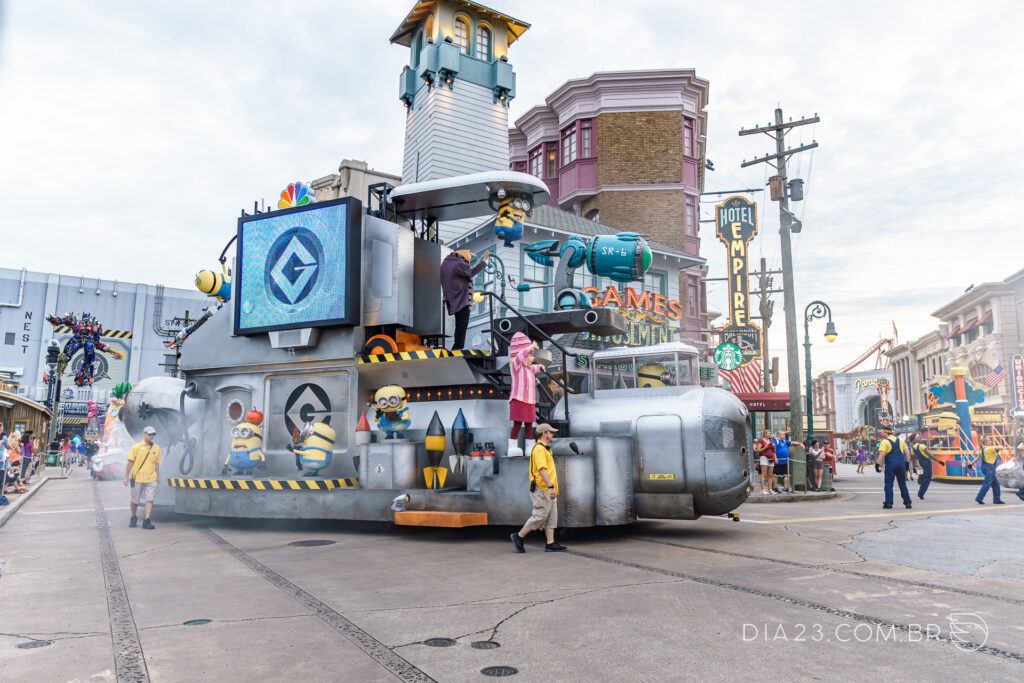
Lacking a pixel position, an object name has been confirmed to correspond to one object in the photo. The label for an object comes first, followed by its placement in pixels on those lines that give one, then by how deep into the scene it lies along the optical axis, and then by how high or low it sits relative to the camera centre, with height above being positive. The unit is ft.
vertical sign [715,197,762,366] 113.91 +30.58
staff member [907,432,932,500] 56.80 -1.80
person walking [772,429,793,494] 66.49 -1.62
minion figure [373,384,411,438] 33.91 +1.71
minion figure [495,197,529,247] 37.50 +12.10
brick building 115.65 +48.26
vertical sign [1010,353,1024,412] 158.81 +15.36
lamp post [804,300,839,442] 78.12 +13.60
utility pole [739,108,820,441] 65.87 +19.08
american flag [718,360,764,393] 121.90 +11.84
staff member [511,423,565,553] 27.86 -1.81
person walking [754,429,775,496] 63.57 -1.21
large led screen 37.24 +9.74
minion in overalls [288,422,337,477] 35.78 -0.18
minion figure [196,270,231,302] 45.06 +10.33
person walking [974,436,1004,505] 52.41 -1.90
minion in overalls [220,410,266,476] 37.76 -0.03
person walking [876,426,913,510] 46.19 -1.07
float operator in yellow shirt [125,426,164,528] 37.63 -1.37
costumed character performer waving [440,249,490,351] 35.86 +8.39
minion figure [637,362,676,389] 35.18 +3.45
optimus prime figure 115.34 +17.91
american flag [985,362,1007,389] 155.12 +15.52
